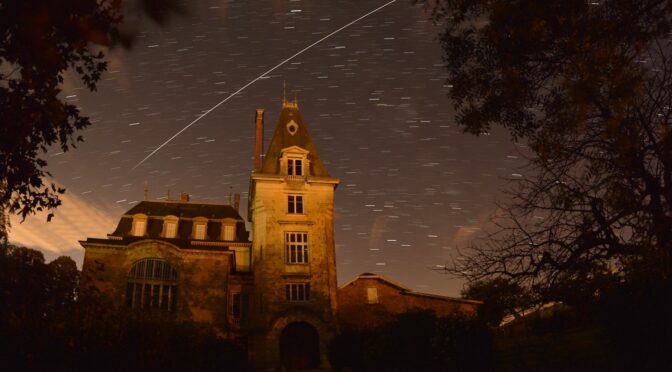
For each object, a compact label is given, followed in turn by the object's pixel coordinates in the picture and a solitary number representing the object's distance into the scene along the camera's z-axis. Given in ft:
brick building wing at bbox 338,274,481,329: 135.95
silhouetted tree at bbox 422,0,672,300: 31.42
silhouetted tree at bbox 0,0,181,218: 12.28
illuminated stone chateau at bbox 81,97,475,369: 118.42
